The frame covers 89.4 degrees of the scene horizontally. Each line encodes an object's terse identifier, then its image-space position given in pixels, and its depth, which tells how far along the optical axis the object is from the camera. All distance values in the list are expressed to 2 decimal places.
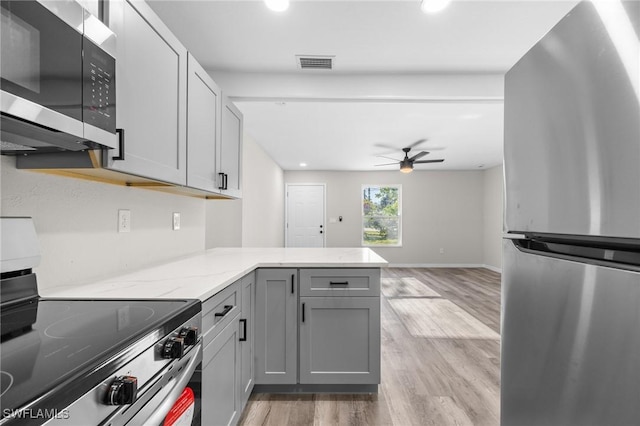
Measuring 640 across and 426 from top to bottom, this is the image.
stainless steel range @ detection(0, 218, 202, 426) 0.56
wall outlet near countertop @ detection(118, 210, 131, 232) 1.67
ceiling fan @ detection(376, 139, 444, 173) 5.44
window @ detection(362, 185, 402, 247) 8.28
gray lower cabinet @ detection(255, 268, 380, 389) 2.06
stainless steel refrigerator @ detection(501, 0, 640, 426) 0.57
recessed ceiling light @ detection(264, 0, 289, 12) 1.93
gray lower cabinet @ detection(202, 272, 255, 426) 1.29
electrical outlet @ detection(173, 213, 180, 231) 2.27
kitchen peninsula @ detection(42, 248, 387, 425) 2.05
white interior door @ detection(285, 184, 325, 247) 8.25
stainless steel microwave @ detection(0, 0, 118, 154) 0.78
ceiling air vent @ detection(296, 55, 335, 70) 2.63
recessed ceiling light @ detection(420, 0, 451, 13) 1.90
